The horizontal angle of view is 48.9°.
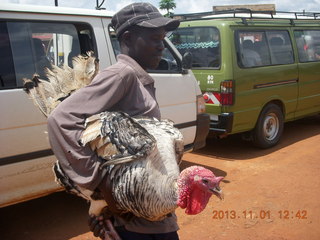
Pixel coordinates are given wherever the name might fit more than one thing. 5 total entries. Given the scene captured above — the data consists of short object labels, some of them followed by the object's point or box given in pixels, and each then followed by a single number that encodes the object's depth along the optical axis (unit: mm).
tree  25269
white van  3168
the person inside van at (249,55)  5855
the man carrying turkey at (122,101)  1479
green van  5672
